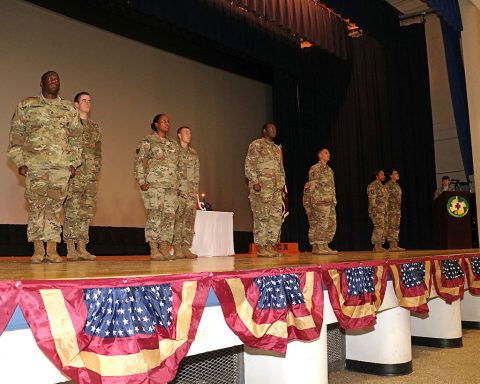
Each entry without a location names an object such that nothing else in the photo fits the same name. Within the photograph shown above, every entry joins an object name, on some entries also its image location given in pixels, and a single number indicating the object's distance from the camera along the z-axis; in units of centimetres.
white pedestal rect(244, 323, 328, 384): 261
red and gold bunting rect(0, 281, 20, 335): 144
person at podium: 867
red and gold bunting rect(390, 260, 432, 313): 369
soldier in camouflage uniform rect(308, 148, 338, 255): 616
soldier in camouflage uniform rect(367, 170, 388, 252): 773
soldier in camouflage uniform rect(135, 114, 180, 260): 423
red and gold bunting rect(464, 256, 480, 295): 516
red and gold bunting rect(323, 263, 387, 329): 298
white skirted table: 695
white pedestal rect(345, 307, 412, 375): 356
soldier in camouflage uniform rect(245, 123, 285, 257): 507
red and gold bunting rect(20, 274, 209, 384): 154
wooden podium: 809
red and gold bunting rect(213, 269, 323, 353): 224
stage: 154
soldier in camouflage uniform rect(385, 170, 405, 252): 802
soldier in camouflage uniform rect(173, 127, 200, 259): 463
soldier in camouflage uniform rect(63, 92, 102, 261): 405
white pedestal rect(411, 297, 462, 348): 448
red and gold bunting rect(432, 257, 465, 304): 438
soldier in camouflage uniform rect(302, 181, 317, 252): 623
